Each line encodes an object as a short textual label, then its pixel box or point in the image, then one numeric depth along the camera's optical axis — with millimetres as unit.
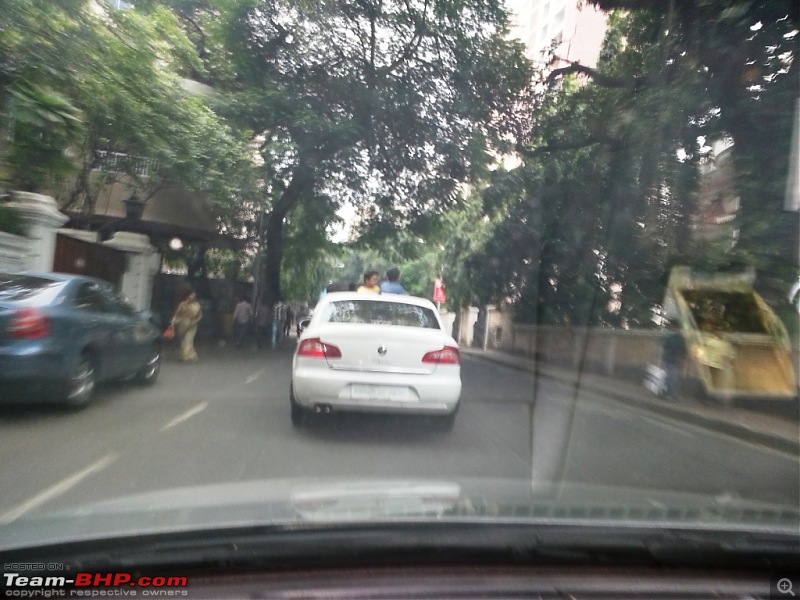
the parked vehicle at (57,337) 6949
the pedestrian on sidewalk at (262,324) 19125
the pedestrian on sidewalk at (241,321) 18375
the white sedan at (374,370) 6875
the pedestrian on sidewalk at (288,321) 24869
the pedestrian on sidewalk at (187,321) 13523
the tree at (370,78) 15703
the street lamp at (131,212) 15805
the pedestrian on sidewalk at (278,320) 20003
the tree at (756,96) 10203
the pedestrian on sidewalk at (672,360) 11969
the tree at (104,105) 9211
